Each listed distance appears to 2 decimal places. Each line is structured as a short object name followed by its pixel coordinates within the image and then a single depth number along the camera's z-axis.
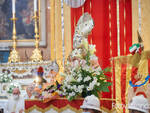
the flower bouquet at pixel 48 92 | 7.16
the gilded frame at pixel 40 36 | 13.75
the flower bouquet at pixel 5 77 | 11.55
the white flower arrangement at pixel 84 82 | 6.88
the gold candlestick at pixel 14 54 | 12.91
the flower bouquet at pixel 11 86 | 11.02
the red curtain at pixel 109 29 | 9.99
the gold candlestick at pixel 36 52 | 12.84
